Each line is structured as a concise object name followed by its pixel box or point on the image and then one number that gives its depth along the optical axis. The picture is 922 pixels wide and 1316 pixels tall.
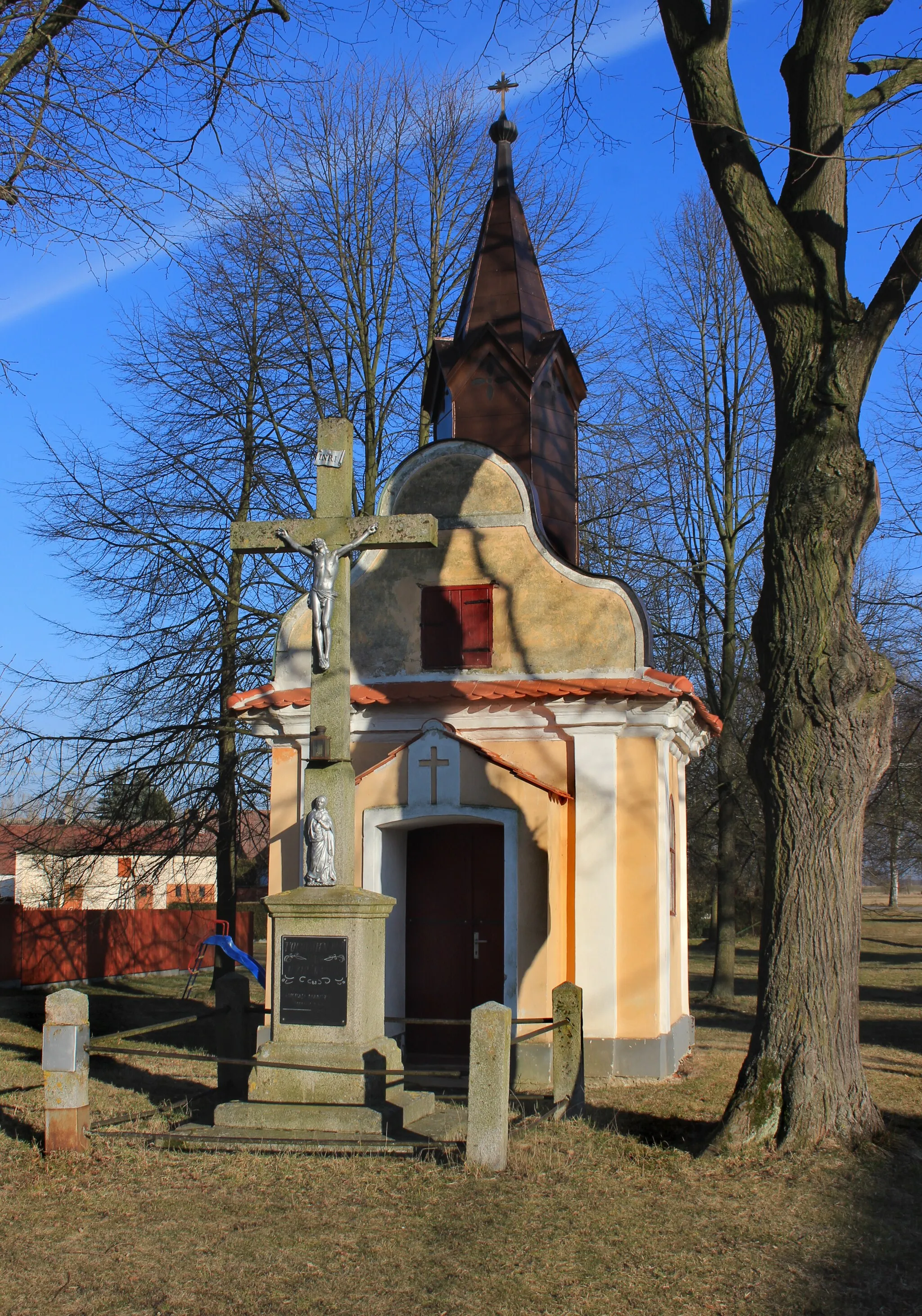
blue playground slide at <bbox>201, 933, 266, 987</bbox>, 16.11
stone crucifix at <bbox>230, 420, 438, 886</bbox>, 8.63
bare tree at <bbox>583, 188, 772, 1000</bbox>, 19.73
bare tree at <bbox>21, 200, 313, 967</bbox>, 17.48
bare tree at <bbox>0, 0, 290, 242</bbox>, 7.54
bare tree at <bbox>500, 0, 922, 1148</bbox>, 7.39
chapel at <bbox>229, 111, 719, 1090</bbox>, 11.81
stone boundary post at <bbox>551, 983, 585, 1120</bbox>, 8.91
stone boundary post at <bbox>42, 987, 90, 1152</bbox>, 7.69
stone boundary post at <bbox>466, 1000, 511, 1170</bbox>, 7.12
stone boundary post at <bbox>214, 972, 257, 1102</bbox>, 9.80
